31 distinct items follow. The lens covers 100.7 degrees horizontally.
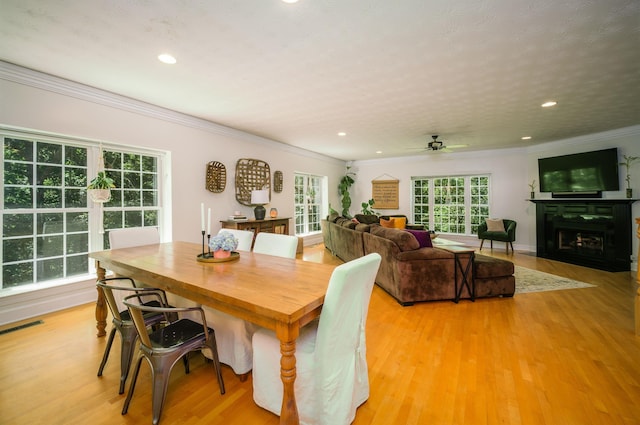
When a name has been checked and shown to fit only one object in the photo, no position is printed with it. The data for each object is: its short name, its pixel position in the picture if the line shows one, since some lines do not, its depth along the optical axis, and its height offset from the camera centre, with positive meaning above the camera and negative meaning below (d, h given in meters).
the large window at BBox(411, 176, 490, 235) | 6.89 +0.25
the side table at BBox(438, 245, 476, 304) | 3.19 -0.72
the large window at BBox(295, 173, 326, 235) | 6.85 +0.30
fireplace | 4.55 -0.41
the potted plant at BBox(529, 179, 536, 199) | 6.03 +0.54
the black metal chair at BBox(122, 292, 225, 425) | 1.43 -0.76
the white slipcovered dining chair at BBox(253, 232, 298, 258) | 2.36 -0.29
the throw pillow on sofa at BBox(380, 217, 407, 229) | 5.93 -0.24
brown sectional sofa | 3.14 -0.74
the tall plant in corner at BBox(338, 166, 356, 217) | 7.99 +0.65
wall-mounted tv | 4.80 +0.73
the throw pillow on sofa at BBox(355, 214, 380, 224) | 6.82 -0.17
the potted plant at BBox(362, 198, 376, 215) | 7.67 +0.13
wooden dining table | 1.23 -0.41
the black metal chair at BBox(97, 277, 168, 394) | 1.62 -0.75
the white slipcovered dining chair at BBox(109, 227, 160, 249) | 2.60 -0.23
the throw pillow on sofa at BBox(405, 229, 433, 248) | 3.37 -0.35
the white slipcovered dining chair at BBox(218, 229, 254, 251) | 2.71 -0.26
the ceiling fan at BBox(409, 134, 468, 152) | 5.11 +1.32
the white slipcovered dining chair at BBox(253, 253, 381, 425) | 1.28 -0.77
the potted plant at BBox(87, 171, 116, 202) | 3.00 +0.31
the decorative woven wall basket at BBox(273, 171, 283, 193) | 5.79 +0.71
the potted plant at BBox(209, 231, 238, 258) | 2.05 -0.24
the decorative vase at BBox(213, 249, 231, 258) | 2.10 -0.32
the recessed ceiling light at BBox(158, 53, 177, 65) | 2.36 +1.42
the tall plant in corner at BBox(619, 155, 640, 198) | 4.63 +0.80
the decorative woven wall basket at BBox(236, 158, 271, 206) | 4.91 +0.71
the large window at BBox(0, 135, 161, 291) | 2.74 +0.08
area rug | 3.73 -1.08
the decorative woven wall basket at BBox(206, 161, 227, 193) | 4.38 +0.63
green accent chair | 5.94 -0.51
